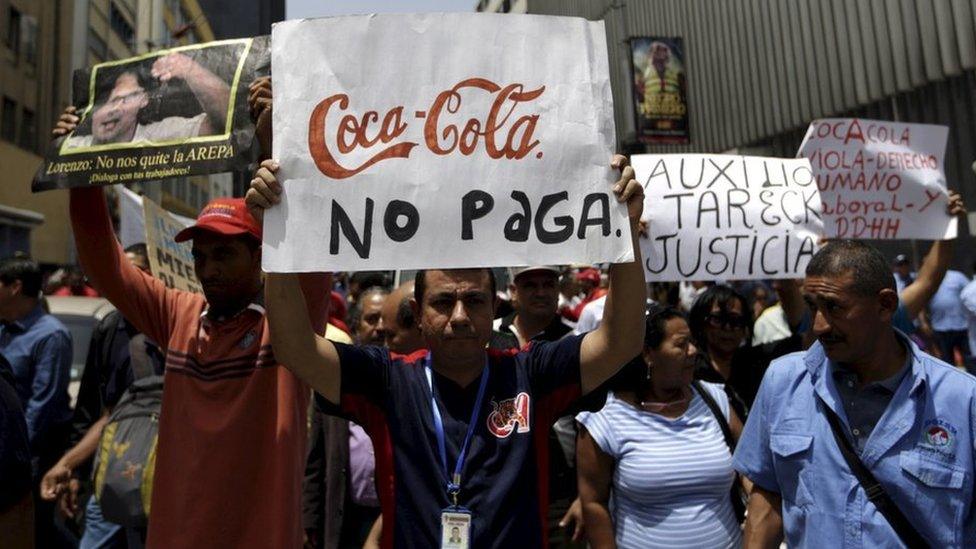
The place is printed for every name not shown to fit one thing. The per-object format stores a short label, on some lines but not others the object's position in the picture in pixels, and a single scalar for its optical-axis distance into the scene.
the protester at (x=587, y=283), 8.37
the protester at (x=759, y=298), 10.83
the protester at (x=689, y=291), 14.67
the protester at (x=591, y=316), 5.76
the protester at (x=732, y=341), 4.04
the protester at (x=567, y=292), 8.70
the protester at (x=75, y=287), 11.21
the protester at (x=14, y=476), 3.30
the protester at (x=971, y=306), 8.06
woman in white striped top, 3.07
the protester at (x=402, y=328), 3.61
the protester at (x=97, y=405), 3.60
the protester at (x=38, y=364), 4.59
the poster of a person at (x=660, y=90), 20.00
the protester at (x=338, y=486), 3.44
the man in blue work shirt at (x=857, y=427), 2.29
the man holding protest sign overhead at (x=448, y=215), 2.15
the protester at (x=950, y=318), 10.88
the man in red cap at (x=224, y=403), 2.51
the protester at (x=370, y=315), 4.45
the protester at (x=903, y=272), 10.76
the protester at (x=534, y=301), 4.50
